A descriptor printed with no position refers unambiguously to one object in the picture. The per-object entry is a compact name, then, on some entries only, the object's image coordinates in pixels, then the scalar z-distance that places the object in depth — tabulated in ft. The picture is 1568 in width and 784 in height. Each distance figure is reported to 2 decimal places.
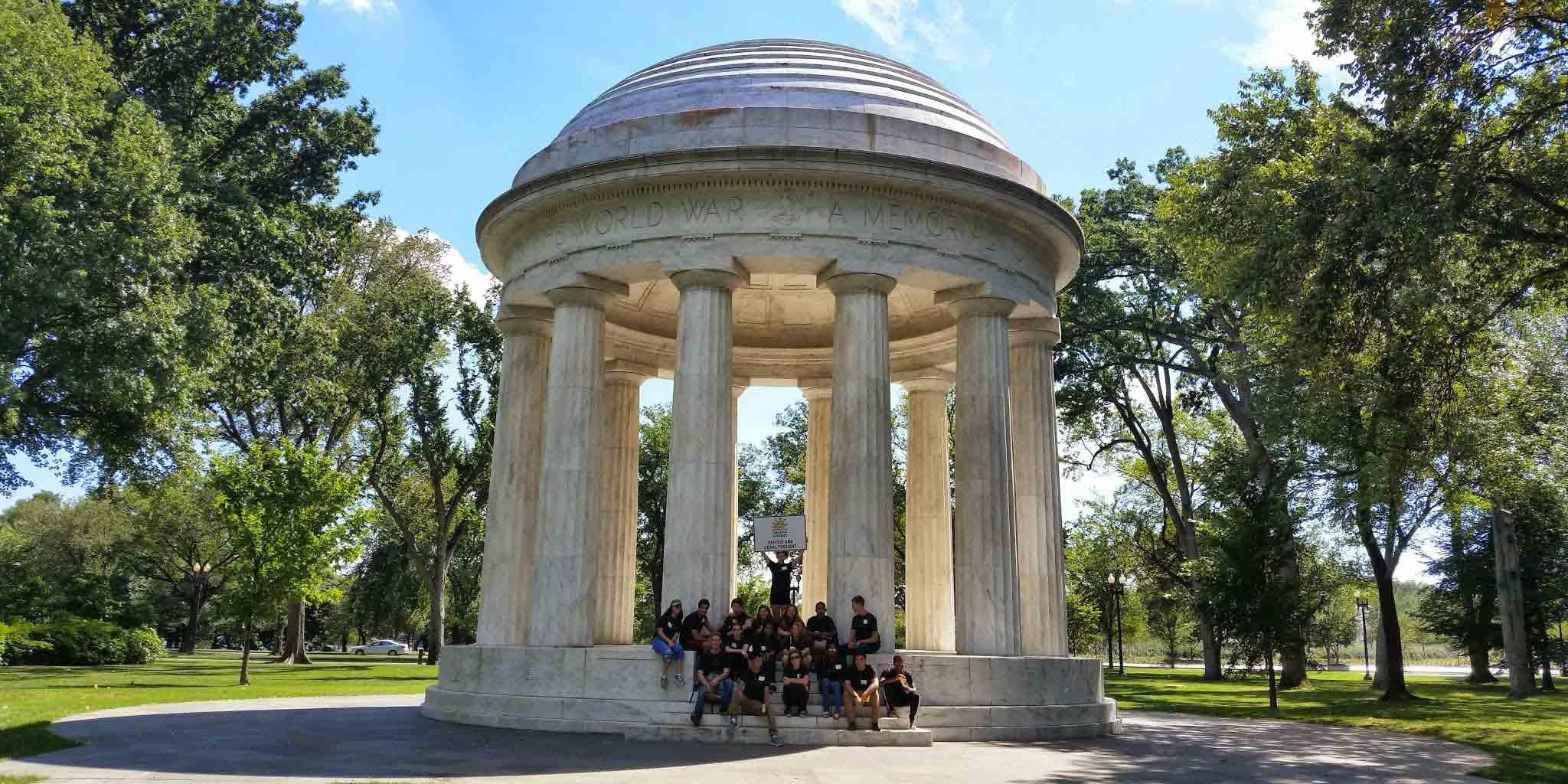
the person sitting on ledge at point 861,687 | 69.15
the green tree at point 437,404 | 201.57
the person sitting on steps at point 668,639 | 73.05
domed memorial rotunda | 77.82
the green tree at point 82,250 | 107.55
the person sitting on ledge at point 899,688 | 70.54
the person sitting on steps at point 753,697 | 69.82
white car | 369.09
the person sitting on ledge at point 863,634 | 72.59
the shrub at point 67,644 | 187.16
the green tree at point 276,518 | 145.59
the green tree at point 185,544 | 265.95
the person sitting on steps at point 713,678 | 70.38
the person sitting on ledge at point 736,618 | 72.79
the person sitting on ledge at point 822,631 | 72.28
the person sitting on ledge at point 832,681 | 70.38
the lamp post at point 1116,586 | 197.21
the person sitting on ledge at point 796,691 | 70.85
